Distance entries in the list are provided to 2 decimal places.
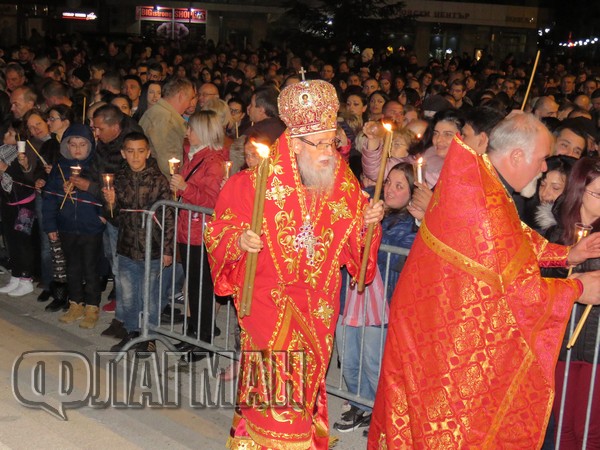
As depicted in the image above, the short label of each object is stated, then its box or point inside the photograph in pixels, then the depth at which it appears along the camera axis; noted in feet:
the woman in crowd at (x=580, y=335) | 14.65
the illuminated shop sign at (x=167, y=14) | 117.08
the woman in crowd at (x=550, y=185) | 17.89
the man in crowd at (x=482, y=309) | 12.22
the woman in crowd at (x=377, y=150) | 22.13
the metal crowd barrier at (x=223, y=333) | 15.26
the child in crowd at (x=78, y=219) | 25.17
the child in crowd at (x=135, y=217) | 23.26
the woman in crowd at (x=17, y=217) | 28.43
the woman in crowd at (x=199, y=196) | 22.16
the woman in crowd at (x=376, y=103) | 36.42
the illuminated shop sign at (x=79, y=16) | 118.52
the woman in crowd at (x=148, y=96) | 33.88
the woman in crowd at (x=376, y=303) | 18.06
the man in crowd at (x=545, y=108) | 33.86
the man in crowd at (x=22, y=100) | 30.73
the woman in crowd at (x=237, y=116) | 32.04
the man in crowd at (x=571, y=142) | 22.74
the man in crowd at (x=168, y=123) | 28.25
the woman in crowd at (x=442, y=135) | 21.47
